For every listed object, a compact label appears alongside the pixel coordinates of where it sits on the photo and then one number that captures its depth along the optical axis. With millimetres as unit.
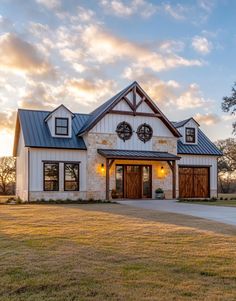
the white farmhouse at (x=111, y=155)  16806
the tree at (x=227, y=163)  33742
